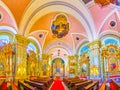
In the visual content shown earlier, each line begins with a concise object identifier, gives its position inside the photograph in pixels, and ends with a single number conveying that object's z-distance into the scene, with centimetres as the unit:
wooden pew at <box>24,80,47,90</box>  402
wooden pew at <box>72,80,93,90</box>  432
